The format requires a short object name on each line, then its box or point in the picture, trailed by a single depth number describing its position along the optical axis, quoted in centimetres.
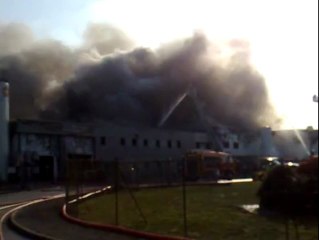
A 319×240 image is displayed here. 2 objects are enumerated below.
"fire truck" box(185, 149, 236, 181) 3812
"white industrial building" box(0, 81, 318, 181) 4383
